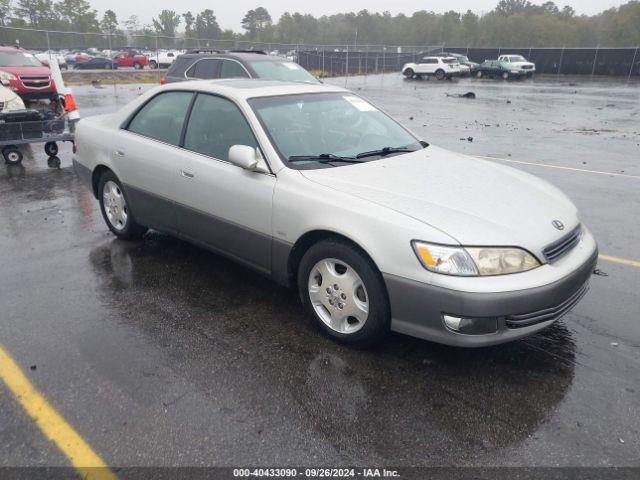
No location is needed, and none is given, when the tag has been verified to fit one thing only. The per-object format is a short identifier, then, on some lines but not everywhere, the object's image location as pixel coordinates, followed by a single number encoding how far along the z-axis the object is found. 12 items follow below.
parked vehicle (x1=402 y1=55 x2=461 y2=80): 37.19
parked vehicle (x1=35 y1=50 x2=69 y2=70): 29.47
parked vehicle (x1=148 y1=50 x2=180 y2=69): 42.90
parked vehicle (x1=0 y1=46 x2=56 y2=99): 13.77
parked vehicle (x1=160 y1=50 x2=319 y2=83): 11.30
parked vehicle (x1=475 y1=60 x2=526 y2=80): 38.09
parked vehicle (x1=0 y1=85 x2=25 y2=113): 8.90
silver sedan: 2.88
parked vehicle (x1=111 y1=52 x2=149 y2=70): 44.09
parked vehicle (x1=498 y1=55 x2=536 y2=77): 37.91
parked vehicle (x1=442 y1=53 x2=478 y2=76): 40.06
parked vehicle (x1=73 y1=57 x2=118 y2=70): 40.00
